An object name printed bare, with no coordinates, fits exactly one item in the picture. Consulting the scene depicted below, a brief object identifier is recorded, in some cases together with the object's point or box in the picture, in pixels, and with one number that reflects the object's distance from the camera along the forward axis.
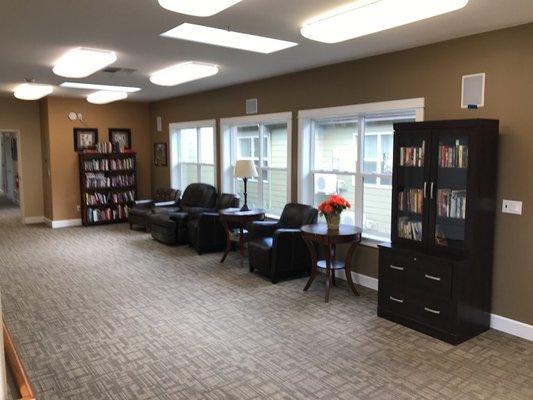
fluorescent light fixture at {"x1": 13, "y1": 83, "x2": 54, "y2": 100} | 6.28
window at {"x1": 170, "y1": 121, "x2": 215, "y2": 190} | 8.12
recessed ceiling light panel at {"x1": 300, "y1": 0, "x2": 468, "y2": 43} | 2.92
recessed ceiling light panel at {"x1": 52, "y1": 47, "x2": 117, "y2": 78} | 4.54
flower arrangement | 4.77
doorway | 11.98
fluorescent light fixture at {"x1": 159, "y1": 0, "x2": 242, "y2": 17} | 2.62
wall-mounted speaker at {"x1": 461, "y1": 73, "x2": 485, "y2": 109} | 3.91
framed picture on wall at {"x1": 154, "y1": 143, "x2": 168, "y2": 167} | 9.39
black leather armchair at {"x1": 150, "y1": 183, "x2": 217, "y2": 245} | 7.10
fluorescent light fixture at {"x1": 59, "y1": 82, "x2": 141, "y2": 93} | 6.92
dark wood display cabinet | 3.58
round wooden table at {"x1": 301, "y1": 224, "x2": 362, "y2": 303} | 4.55
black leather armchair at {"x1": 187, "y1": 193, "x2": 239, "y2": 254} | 6.57
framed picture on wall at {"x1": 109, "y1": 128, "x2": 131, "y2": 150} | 9.41
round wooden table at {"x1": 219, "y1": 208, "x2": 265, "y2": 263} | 5.87
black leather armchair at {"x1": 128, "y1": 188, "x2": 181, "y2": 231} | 8.12
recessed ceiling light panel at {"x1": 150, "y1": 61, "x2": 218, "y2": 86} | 5.31
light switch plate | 3.71
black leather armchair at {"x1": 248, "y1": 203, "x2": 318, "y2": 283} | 5.14
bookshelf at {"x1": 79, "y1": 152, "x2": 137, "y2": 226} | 8.95
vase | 4.80
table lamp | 6.09
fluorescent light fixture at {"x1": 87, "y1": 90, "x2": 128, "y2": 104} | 7.55
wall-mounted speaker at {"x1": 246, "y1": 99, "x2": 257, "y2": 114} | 6.64
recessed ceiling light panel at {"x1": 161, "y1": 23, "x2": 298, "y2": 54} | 3.83
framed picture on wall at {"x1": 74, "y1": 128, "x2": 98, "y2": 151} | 8.92
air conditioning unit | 5.70
